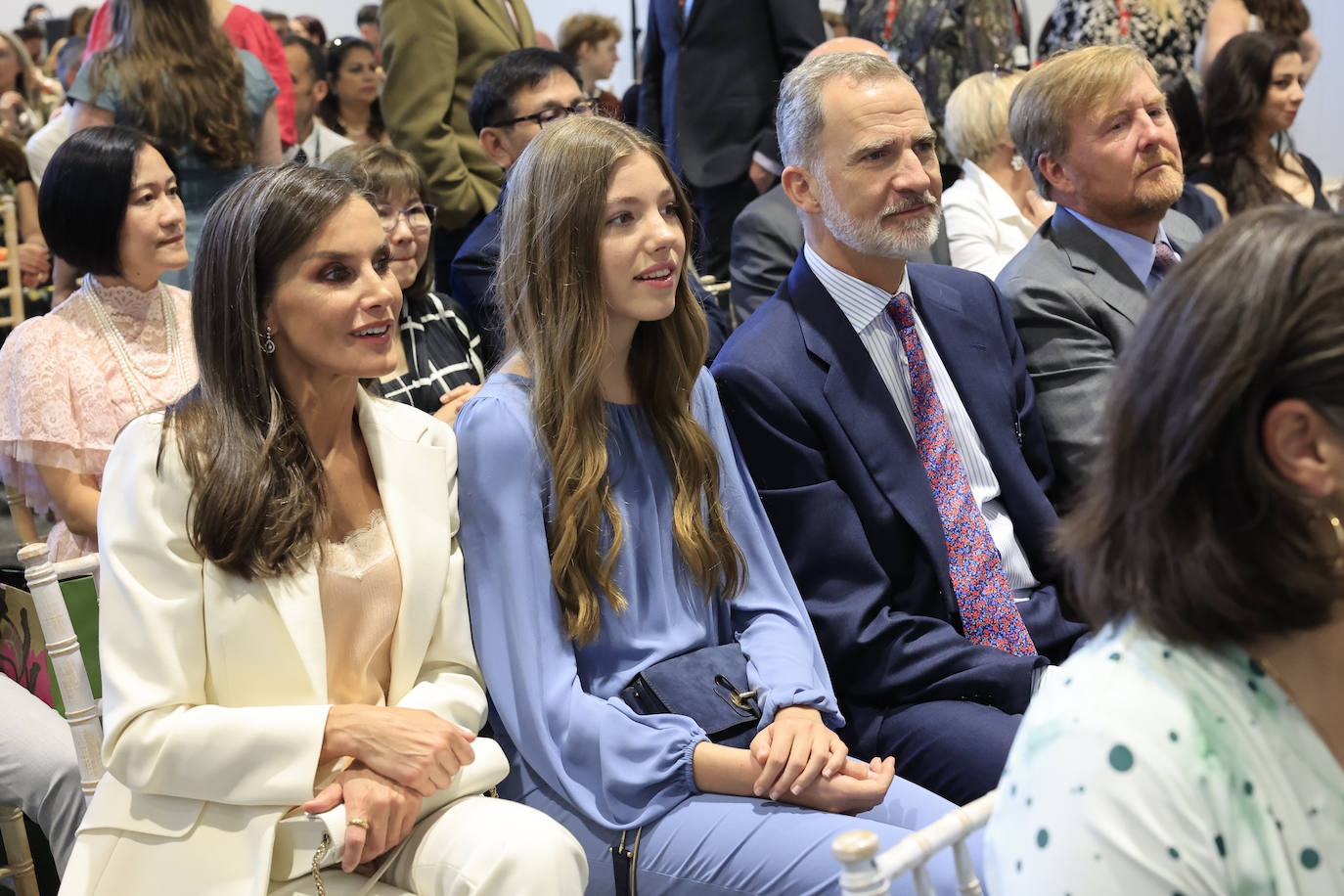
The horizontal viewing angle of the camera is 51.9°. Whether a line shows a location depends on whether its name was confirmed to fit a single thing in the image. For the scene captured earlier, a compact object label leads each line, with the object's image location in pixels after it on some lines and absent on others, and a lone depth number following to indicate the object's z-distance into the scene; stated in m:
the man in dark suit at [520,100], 3.84
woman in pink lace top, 2.75
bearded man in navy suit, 2.30
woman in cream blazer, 1.82
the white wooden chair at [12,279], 4.93
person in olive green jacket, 4.29
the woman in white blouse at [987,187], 4.19
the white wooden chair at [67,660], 2.03
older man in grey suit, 2.84
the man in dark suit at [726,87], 4.59
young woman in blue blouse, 1.97
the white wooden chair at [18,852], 2.45
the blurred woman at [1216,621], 1.00
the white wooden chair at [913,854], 1.10
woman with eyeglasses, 3.11
